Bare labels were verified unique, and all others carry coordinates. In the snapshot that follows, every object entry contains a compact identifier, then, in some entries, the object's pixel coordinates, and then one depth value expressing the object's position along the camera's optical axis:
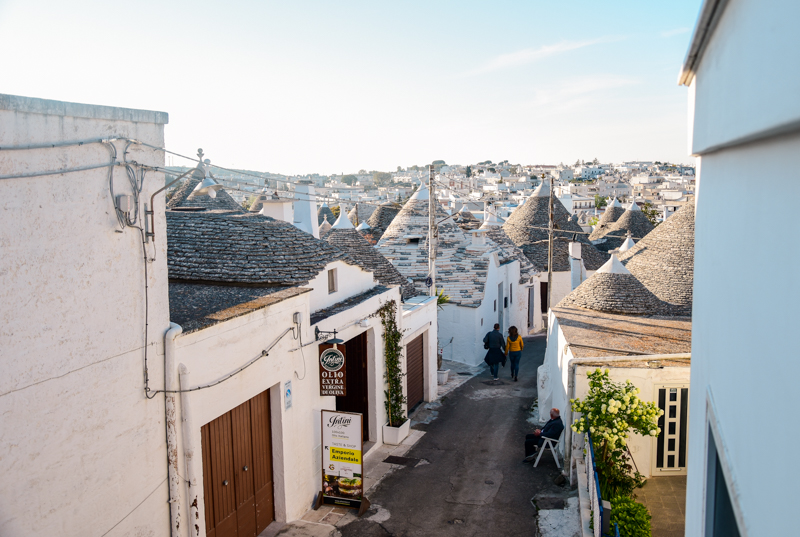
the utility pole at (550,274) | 21.76
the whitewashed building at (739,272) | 1.84
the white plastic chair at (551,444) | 11.63
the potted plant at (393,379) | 13.41
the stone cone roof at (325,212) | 54.92
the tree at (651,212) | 63.39
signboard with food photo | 9.97
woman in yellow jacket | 18.64
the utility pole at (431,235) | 16.79
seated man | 11.64
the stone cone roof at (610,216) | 40.96
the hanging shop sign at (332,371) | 10.07
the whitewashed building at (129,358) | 5.26
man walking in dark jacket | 18.66
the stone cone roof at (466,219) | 31.11
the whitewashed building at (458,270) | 21.64
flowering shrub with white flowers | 8.88
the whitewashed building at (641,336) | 10.27
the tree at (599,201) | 87.06
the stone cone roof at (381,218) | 32.94
